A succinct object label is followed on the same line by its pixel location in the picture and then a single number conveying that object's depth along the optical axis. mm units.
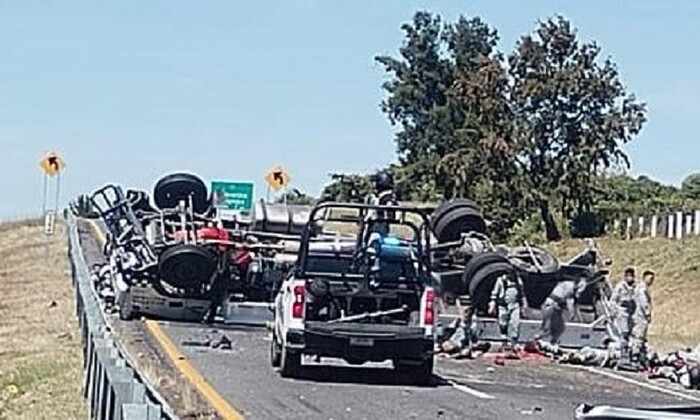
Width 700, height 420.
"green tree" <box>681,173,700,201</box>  99438
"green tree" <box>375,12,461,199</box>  104625
